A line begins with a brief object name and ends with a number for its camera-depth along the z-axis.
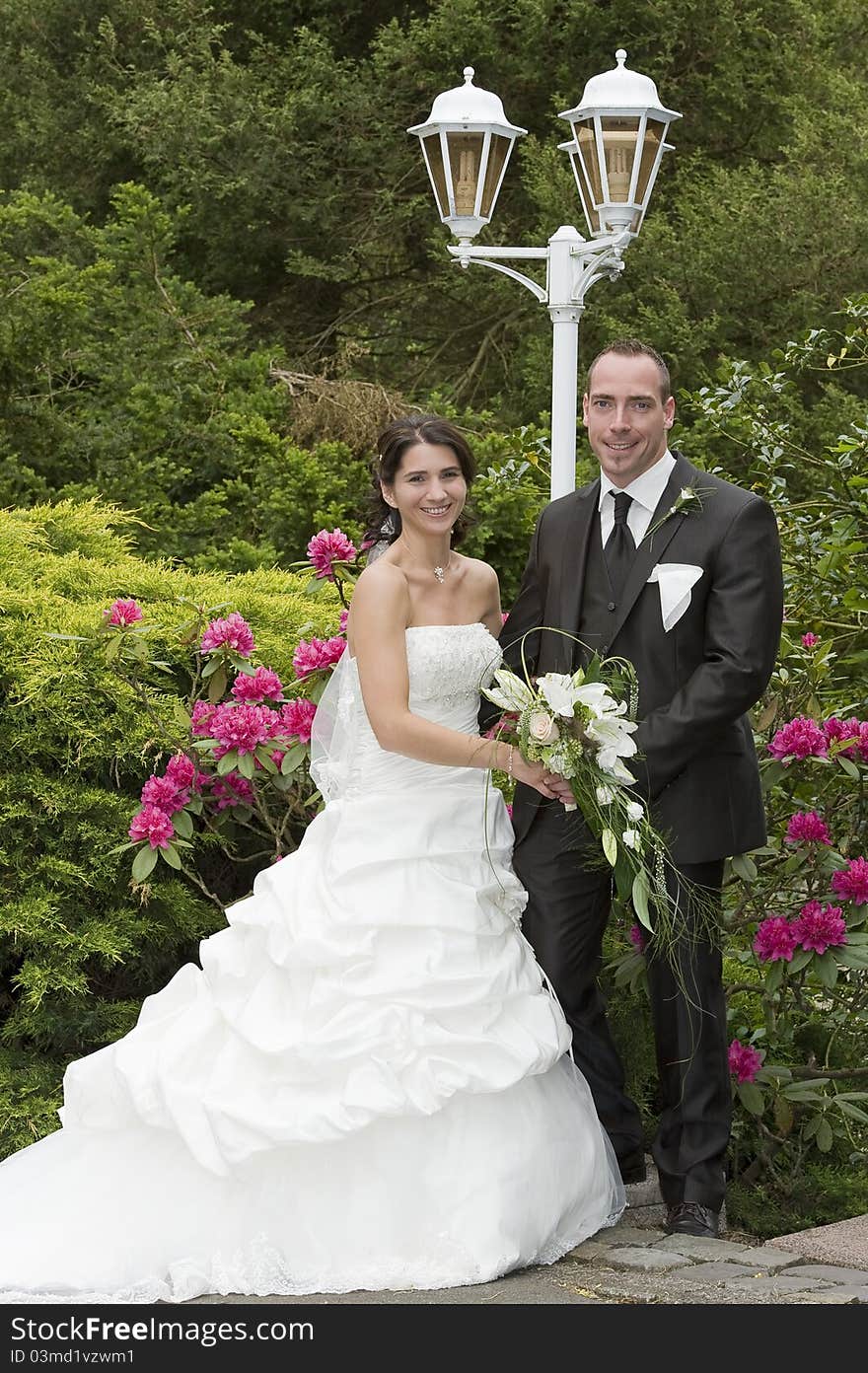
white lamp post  6.07
